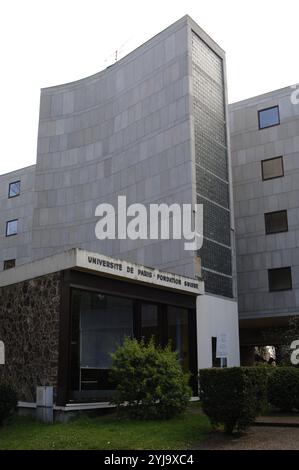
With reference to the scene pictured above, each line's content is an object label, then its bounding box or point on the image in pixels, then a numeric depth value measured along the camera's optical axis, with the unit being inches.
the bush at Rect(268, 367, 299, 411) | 611.5
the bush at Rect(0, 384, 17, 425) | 594.2
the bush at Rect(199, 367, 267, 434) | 474.6
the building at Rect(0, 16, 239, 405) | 919.7
